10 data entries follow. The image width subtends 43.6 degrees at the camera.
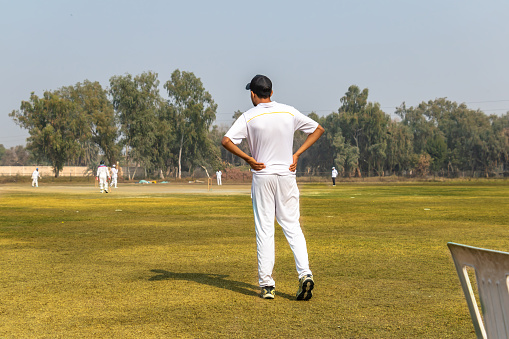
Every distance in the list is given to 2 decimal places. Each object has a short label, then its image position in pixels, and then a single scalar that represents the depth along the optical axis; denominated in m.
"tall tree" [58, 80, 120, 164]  105.25
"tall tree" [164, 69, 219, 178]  103.88
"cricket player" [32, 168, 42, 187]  60.83
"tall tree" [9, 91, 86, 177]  99.44
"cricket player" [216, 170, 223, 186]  72.65
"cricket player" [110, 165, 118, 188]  52.49
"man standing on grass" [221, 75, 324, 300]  6.51
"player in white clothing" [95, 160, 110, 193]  42.25
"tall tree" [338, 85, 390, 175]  111.50
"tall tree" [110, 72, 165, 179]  99.81
